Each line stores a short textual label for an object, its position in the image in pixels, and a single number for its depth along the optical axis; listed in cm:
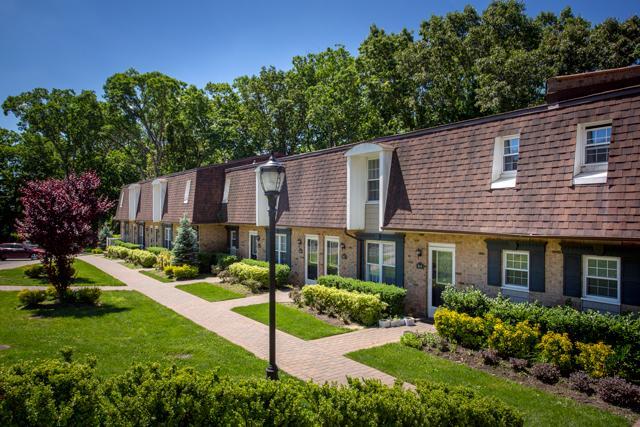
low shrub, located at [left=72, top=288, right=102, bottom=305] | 1631
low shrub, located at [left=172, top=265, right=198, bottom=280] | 2306
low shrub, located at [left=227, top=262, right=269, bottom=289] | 1919
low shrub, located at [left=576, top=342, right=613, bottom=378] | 816
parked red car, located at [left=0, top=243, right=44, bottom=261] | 3472
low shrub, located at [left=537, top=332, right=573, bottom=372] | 862
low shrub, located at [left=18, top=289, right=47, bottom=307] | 1557
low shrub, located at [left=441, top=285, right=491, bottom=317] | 1112
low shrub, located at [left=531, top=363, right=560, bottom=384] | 848
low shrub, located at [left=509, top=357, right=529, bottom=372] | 901
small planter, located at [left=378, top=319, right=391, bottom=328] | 1291
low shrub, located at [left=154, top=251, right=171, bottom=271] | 2609
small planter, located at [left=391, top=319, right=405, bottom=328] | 1298
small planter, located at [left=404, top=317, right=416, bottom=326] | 1305
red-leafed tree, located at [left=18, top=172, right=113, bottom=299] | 1567
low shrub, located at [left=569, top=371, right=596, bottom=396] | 799
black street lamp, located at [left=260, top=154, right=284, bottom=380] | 757
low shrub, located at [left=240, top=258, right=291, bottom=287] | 1930
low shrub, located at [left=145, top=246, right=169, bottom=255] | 3024
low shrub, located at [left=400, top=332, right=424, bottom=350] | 1077
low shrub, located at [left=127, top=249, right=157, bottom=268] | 2880
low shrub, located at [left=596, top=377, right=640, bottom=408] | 739
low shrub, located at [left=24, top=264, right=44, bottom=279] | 2394
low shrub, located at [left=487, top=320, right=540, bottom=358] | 930
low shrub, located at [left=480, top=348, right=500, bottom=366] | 943
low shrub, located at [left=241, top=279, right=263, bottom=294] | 1898
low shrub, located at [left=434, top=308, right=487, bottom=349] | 1033
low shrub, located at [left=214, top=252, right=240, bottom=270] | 2391
